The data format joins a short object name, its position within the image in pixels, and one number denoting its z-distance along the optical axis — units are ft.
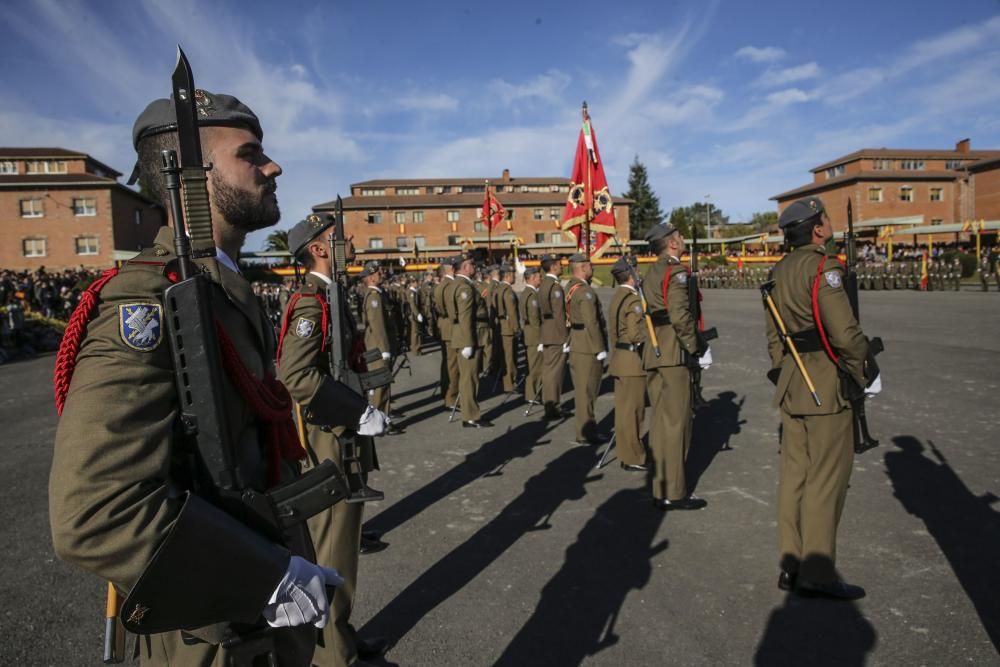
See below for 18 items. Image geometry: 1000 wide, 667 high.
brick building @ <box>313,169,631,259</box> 193.88
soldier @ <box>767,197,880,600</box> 11.94
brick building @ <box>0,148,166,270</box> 145.38
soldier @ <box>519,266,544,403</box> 32.96
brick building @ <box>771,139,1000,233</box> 188.24
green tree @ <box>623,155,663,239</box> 238.70
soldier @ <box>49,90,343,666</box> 3.90
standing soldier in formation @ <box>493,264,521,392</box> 37.70
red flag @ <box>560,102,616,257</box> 34.76
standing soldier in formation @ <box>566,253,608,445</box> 24.64
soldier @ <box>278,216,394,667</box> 10.14
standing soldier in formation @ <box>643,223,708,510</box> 16.99
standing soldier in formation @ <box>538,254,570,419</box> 28.68
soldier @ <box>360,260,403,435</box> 30.42
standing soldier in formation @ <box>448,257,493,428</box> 28.09
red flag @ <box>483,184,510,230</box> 61.87
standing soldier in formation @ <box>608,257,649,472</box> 20.77
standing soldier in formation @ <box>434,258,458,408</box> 32.01
